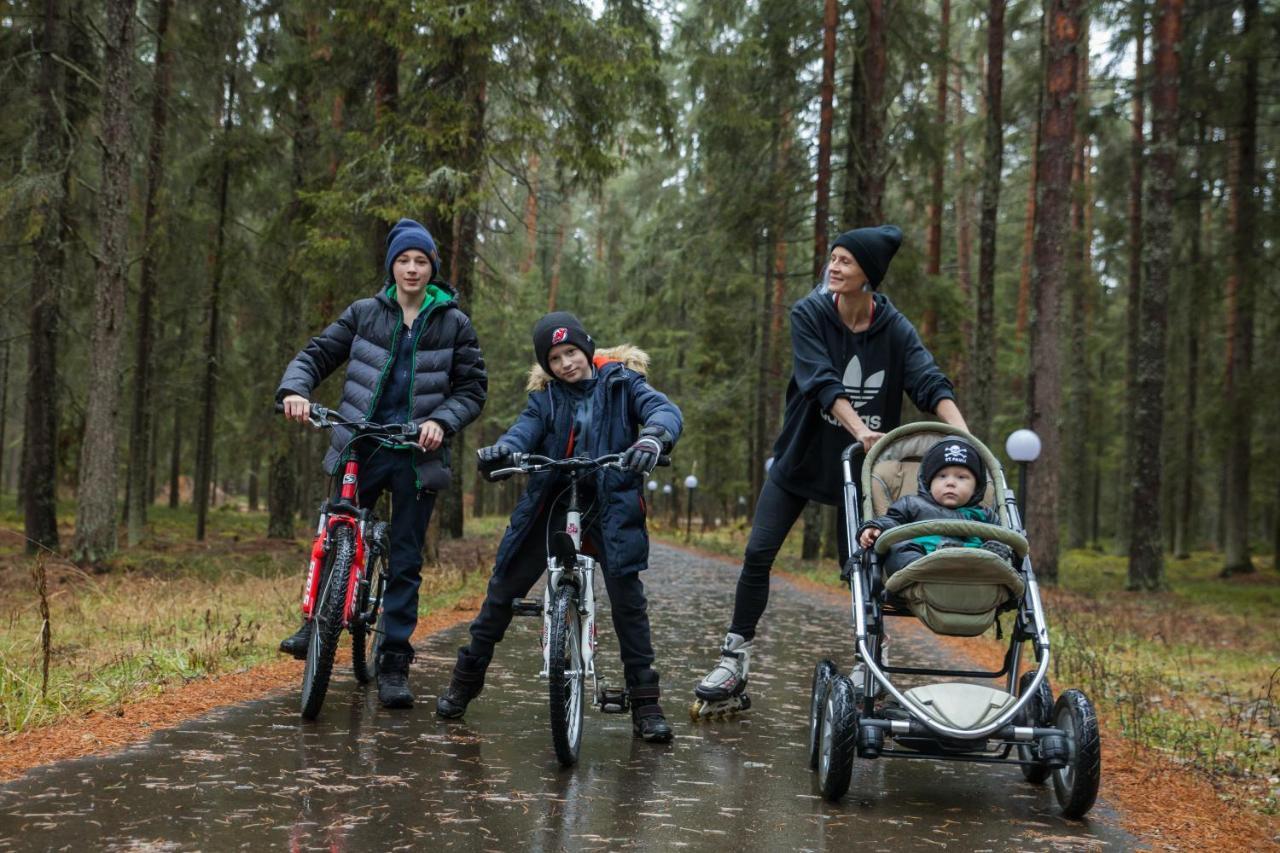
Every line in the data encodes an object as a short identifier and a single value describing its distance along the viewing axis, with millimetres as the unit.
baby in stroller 4711
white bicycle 4691
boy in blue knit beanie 5945
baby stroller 4203
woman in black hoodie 5680
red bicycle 5336
